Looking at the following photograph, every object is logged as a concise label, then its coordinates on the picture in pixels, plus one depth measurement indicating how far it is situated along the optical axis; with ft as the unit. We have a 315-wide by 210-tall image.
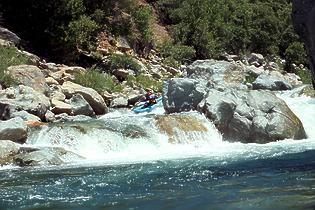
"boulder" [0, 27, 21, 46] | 86.00
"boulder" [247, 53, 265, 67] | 130.12
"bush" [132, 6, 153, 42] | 112.47
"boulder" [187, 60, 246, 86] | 82.40
